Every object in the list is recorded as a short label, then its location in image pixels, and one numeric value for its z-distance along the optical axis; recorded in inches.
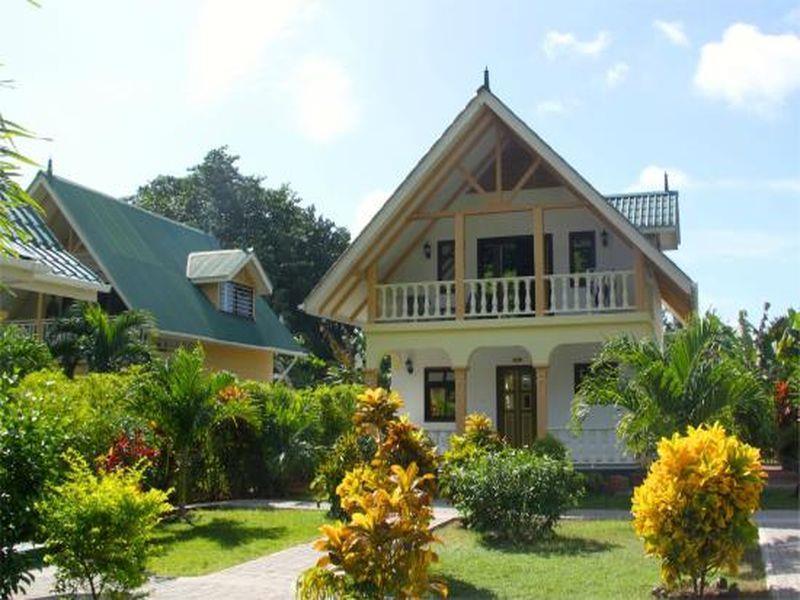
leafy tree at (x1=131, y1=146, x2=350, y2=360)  1812.3
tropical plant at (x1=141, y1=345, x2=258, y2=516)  533.0
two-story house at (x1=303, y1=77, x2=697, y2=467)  741.3
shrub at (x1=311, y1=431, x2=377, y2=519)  422.0
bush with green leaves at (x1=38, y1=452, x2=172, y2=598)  256.1
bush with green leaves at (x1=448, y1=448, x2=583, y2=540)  456.1
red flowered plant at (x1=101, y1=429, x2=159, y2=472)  485.7
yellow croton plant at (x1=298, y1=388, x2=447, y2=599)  241.8
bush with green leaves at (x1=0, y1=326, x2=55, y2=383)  447.2
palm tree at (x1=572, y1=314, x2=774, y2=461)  433.7
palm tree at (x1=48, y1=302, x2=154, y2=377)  685.3
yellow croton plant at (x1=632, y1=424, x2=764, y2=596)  312.3
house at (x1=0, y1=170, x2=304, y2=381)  962.7
